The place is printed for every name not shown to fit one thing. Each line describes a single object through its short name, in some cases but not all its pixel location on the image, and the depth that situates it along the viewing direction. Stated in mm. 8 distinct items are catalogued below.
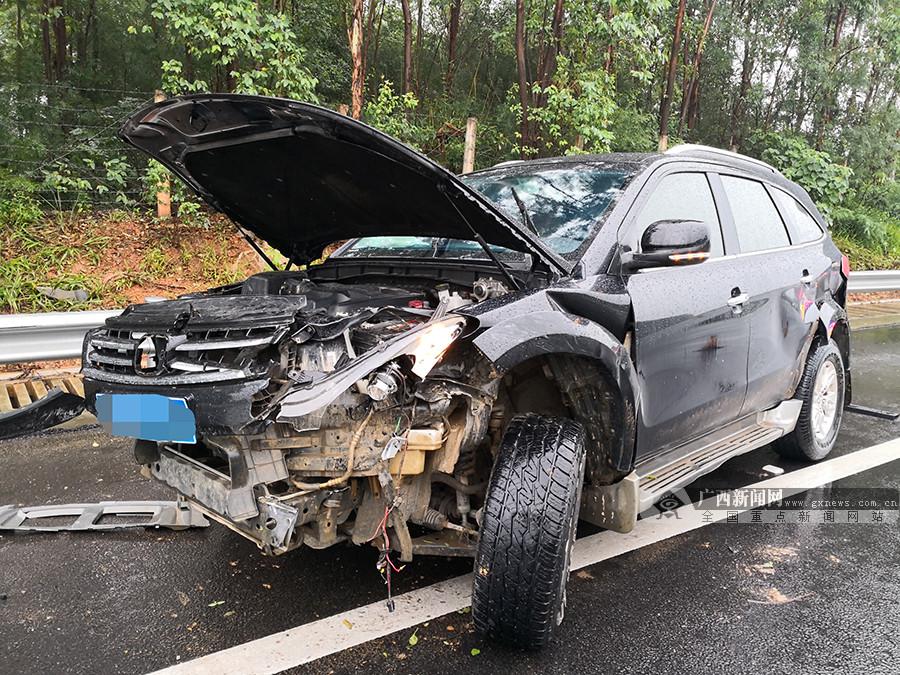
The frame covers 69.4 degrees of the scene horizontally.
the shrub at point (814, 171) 13062
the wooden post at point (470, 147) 8531
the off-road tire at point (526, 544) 2189
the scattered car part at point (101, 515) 3156
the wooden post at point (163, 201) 7898
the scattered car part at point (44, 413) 2783
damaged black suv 2086
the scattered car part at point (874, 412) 5055
